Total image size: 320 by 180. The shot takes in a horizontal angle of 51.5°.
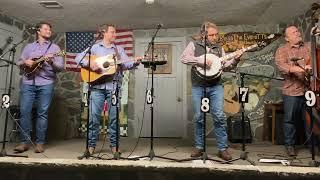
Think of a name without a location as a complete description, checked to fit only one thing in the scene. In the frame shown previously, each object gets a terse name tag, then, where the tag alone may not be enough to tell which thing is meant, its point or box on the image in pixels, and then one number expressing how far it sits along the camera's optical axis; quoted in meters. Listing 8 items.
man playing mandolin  3.97
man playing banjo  3.53
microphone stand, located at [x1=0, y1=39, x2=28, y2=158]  3.67
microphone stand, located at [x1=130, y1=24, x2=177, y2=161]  3.48
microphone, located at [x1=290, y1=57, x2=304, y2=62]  3.47
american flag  6.79
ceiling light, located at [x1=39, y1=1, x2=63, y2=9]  5.18
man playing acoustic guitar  3.71
